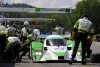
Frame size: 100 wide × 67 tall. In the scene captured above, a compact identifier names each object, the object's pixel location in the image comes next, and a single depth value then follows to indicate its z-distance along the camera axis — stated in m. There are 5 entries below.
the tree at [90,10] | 102.62
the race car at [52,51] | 13.62
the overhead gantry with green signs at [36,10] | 26.25
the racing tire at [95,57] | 13.45
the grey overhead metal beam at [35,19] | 30.71
